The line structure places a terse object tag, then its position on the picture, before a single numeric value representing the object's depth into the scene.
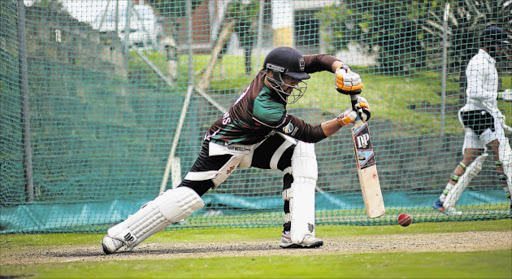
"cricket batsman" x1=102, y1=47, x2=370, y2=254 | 8.82
